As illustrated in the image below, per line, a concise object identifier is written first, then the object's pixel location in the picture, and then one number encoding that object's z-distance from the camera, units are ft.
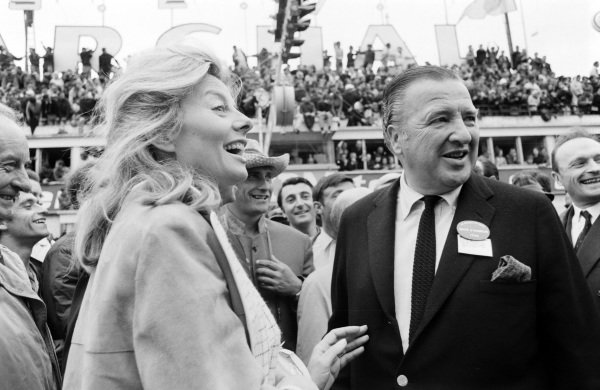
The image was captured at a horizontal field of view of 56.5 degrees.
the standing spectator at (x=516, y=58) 105.91
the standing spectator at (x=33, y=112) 78.28
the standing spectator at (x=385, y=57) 104.16
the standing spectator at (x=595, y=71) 98.58
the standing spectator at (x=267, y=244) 11.10
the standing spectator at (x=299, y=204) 19.44
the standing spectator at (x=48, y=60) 98.99
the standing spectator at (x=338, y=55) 99.91
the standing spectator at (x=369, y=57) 103.39
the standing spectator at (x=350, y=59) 101.20
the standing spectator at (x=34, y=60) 97.50
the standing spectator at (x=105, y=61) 96.15
